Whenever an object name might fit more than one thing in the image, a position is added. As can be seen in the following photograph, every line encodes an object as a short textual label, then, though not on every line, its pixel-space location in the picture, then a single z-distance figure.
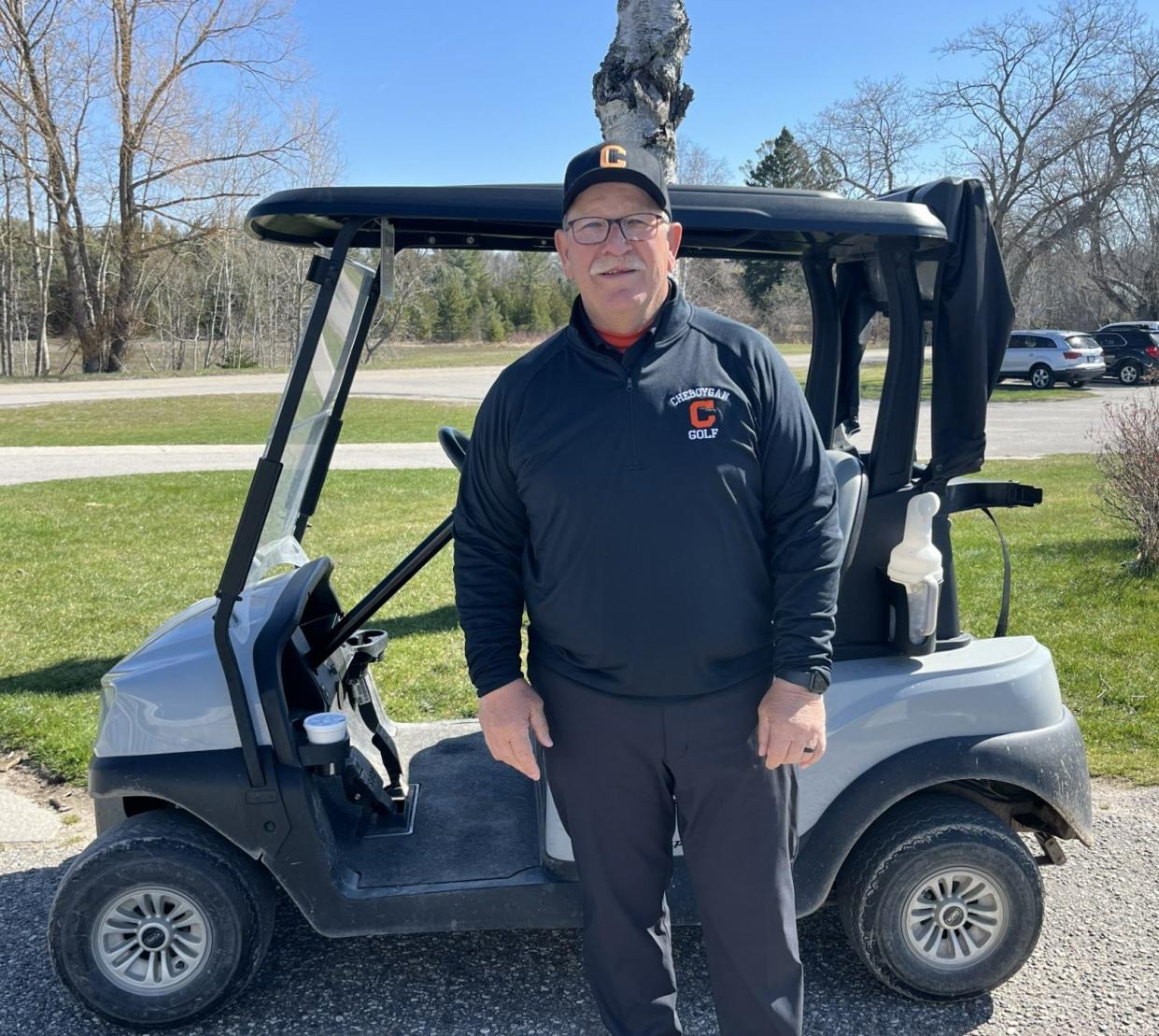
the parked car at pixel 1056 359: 25.08
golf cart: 2.33
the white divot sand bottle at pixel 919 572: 2.43
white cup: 2.40
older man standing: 1.85
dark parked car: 26.25
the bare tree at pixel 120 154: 25.44
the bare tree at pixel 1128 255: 35.81
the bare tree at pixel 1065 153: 32.06
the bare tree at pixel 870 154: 33.09
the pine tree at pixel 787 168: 32.78
